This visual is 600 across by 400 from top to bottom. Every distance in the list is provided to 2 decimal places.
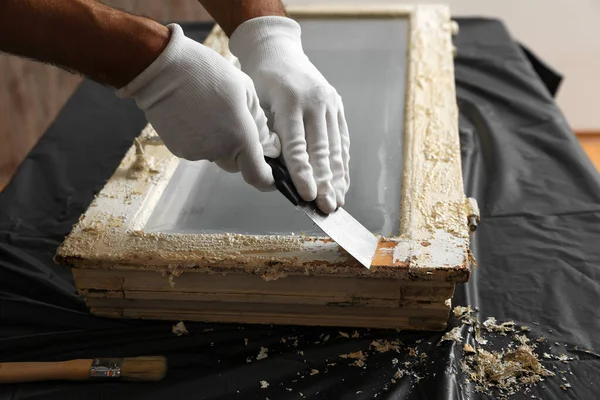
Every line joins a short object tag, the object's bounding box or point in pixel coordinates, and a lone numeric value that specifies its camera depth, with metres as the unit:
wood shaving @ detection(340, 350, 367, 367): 0.92
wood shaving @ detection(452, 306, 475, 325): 0.98
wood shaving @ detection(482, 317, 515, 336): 0.96
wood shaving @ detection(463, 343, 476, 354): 0.93
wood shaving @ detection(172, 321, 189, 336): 0.99
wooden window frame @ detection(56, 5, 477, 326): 0.91
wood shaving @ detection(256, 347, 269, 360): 0.94
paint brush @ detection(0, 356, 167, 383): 0.90
